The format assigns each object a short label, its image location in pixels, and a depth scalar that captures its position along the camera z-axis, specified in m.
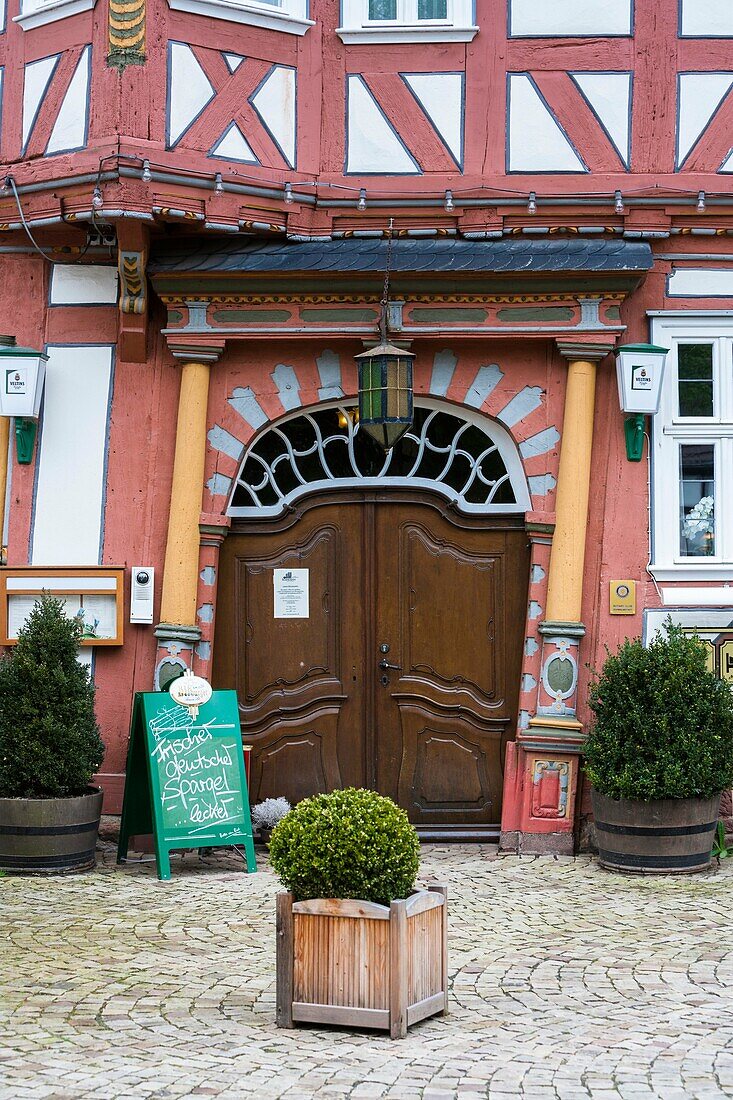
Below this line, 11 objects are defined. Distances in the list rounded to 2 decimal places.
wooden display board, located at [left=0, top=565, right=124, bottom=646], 9.65
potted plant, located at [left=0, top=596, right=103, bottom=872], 8.62
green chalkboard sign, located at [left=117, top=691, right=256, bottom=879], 8.82
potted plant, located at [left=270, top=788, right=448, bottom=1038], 5.55
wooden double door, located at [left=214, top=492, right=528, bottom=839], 9.84
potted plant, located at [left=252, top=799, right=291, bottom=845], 9.49
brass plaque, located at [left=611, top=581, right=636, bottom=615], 9.64
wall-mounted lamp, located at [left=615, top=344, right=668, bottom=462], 9.52
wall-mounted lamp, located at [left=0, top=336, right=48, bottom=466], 9.59
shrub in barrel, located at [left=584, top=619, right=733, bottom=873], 8.68
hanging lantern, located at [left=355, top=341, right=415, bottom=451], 8.88
